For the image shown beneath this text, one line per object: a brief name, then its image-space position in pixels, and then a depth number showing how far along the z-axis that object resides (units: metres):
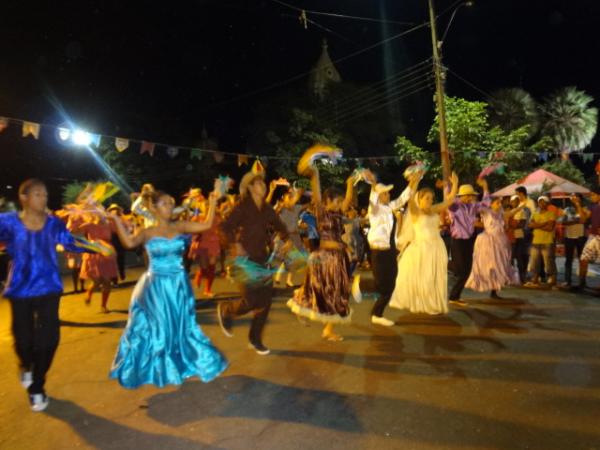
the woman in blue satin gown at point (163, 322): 4.14
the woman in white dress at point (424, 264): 6.77
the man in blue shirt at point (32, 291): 4.06
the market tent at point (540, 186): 14.91
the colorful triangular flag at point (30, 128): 12.12
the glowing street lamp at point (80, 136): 12.93
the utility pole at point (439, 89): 15.28
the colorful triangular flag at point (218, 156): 17.84
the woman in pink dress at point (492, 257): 8.19
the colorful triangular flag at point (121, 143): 14.46
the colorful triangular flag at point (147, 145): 14.77
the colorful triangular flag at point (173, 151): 17.39
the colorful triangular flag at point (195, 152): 16.96
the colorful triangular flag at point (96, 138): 13.25
